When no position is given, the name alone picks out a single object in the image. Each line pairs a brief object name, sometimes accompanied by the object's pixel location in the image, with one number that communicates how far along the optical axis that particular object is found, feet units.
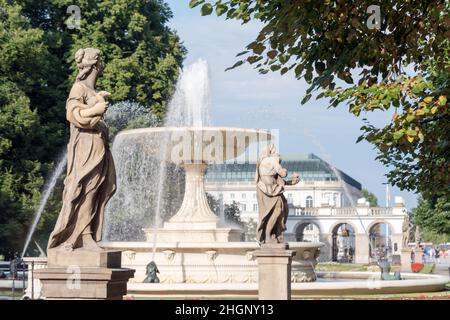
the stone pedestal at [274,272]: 51.72
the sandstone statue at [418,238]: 181.39
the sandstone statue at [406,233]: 155.16
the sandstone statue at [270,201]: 54.39
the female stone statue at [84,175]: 30.53
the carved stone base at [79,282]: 29.76
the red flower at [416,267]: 126.25
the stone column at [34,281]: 62.24
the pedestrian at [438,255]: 238.58
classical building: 305.12
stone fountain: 71.31
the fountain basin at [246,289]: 67.15
